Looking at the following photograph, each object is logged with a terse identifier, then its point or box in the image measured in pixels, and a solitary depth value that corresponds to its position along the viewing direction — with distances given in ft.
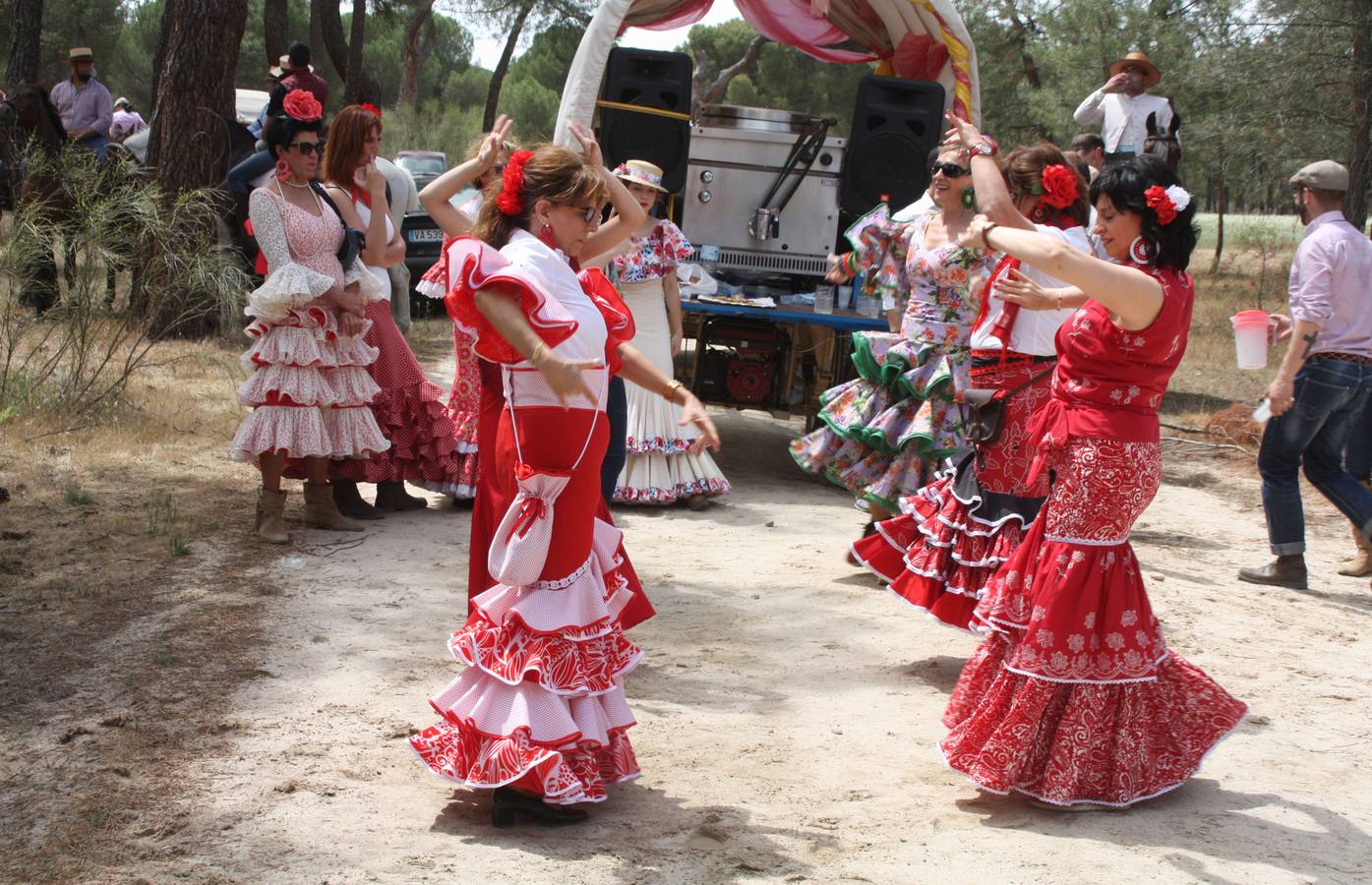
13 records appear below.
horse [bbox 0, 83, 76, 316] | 34.60
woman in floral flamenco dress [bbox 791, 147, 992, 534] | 19.89
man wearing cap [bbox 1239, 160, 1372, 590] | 21.83
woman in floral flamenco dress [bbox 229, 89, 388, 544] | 19.75
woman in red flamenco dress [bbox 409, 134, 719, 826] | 11.73
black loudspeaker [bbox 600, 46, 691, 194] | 30.19
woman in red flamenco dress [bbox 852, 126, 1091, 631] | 16.55
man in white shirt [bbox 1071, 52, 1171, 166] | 34.47
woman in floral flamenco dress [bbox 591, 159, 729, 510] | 25.34
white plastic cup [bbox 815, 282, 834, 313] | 29.86
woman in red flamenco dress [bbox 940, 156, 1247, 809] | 12.83
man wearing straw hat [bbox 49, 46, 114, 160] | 46.21
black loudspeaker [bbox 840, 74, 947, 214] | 30.78
